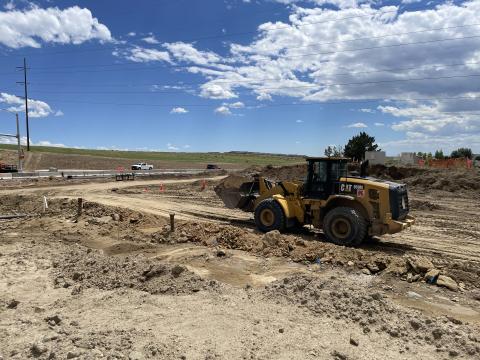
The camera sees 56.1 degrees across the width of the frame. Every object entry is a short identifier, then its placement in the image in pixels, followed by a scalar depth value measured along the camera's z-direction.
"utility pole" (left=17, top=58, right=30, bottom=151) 66.96
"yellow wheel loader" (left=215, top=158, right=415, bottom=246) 11.91
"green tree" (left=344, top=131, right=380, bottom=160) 51.47
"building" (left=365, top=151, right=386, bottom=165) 42.80
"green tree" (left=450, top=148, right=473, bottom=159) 69.82
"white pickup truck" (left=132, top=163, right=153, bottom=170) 63.94
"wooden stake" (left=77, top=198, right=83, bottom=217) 16.94
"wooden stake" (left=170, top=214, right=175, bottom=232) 13.29
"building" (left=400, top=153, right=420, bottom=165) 48.09
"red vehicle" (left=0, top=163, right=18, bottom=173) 44.62
